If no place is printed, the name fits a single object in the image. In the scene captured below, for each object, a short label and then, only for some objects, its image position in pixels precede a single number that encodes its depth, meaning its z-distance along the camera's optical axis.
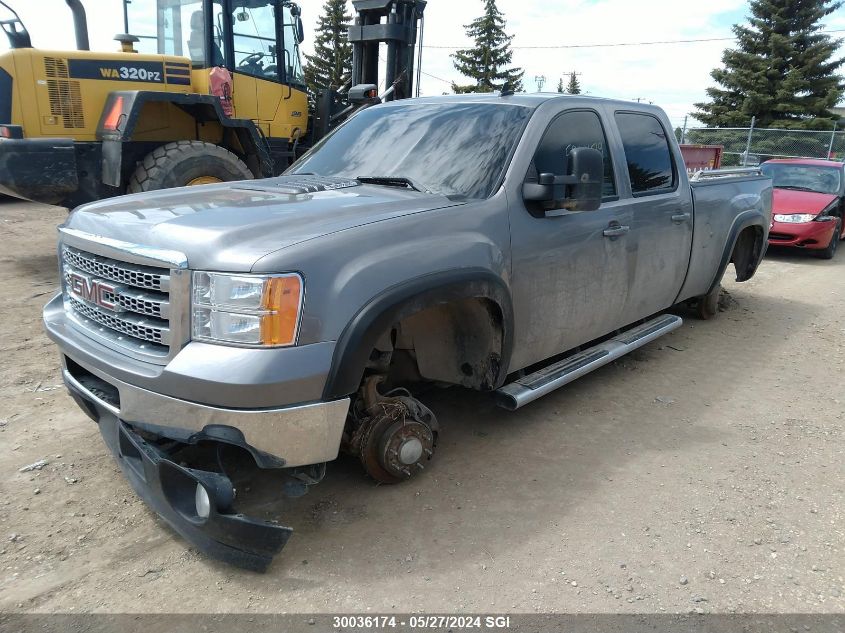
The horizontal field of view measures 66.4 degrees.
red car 10.09
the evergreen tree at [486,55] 41.19
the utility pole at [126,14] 8.36
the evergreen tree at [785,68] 34.19
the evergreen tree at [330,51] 38.06
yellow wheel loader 7.02
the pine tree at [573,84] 58.19
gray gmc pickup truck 2.50
